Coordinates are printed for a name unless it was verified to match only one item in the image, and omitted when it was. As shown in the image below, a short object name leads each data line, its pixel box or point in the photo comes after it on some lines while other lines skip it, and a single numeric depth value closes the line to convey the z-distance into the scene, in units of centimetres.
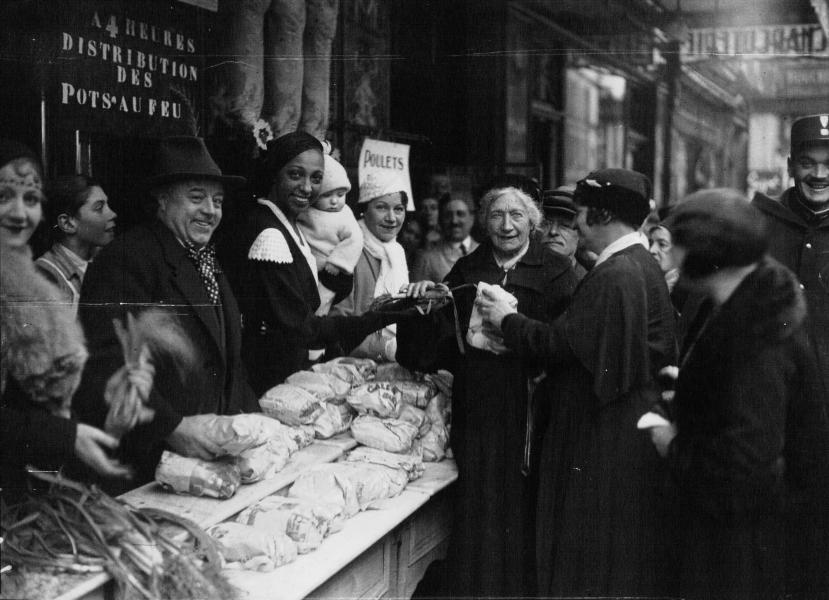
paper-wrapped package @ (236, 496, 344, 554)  327
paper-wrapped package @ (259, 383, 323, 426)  406
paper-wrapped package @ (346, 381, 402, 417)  434
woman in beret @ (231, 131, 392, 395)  399
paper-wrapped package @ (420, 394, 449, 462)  450
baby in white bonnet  440
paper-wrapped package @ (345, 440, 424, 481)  405
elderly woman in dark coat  434
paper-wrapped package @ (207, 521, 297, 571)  313
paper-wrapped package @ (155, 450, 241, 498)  328
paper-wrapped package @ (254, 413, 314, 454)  371
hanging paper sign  485
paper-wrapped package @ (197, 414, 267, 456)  334
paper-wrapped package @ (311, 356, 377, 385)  450
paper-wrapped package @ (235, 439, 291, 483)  354
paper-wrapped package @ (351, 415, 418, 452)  420
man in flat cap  478
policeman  434
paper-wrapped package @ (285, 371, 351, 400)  427
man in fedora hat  313
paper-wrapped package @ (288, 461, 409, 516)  363
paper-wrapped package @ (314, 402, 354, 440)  425
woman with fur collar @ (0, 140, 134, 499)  276
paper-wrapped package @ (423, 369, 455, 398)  466
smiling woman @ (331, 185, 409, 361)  476
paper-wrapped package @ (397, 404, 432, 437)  441
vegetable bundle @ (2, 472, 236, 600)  262
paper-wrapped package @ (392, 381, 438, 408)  448
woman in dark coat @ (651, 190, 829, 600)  292
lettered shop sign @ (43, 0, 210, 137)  340
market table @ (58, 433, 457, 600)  306
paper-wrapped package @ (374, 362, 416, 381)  461
